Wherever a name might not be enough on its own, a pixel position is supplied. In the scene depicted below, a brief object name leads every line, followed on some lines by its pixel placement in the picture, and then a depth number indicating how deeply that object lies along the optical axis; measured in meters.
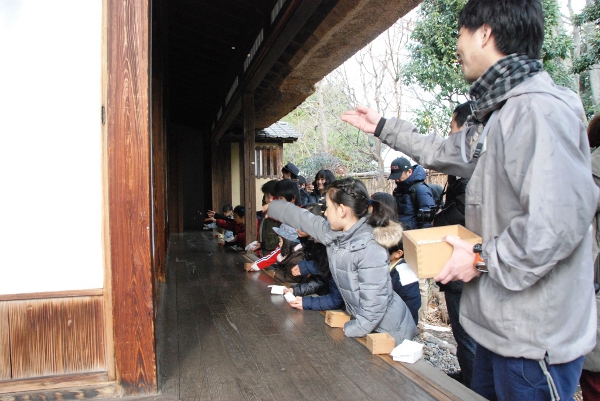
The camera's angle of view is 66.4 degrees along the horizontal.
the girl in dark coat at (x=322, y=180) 5.73
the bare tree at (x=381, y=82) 13.23
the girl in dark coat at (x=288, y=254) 3.84
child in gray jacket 2.48
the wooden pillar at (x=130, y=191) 1.77
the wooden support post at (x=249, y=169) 6.15
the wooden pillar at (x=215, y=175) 11.19
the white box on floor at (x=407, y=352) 2.19
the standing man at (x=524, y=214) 1.13
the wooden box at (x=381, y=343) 2.30
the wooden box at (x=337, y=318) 2.76
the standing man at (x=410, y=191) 3.96
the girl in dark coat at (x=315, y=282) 3.09
